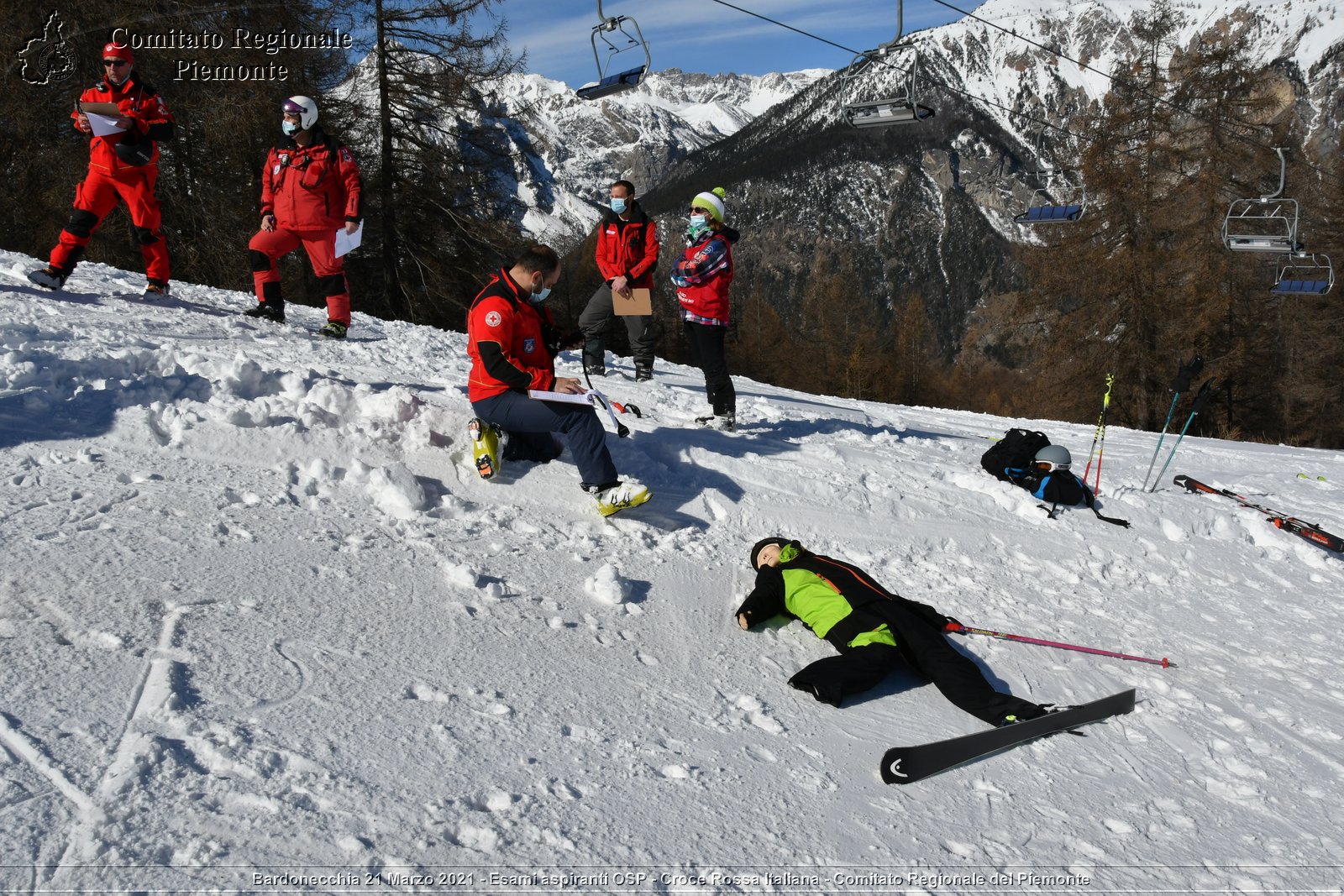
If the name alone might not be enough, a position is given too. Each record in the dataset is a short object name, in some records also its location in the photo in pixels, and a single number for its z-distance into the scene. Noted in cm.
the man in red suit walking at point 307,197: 725
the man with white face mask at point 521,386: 487
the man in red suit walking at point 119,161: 697
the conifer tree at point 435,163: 1855
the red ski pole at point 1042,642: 452
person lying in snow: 370
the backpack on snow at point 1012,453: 698
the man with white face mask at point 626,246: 803
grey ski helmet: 696
